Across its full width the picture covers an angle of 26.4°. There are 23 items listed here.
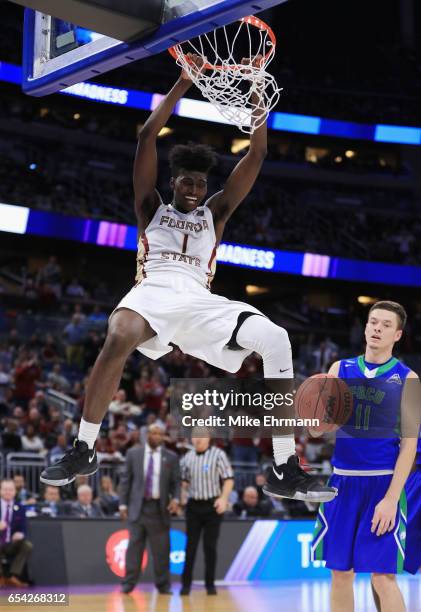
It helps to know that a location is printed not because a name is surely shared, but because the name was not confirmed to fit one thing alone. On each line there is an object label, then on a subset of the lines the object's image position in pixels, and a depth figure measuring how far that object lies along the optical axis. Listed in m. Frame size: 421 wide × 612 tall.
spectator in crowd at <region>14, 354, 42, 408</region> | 17.83
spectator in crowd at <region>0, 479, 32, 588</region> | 11.57
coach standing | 11.91
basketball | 6.02
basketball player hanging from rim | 5.12
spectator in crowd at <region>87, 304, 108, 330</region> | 21.57
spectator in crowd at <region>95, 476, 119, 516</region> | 14.04
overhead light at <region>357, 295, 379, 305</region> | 31.90
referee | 11.75
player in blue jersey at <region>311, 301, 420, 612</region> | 6.19
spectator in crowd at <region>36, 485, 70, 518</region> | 12.84
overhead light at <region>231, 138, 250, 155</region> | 33.19
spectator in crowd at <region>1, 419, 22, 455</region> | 14.89
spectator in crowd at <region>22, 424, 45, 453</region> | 15.20
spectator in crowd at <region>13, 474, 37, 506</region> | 12.77
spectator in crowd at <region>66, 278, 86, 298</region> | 24.84
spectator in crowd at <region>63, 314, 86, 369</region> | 20.95
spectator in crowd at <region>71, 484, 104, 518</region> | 13.03
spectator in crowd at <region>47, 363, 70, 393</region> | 19.09
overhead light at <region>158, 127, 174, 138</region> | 30.35
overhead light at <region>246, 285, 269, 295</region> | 31.34
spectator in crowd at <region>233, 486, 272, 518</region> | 14.49
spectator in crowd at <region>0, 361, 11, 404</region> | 17.90
